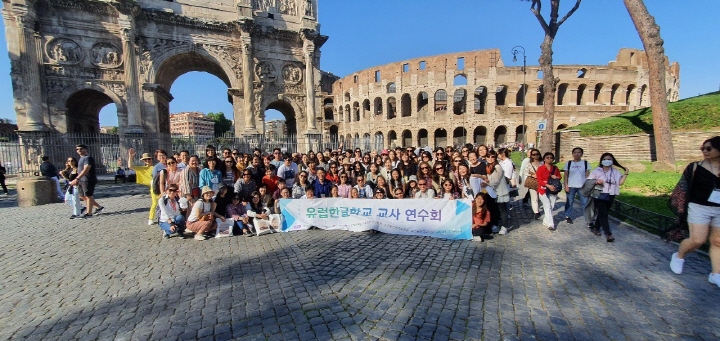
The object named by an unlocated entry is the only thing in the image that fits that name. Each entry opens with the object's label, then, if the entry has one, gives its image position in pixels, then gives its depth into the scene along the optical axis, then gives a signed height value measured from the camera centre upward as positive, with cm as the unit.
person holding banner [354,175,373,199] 714 -85
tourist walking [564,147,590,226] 649 -64
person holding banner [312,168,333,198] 739 -78
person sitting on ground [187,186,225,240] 610 -121
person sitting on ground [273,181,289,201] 709 -86
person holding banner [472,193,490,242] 575 -132
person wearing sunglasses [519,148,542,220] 704 -50
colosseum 3606 +687
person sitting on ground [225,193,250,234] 645 -123
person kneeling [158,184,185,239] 619 -119
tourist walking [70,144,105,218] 809 -45
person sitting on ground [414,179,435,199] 658 -88
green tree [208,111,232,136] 9438 +1162
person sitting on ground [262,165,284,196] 748 -63
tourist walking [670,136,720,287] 365 -71
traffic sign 1634 +130
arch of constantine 1731 +687
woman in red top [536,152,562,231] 649 -82
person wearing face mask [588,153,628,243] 551 -69
